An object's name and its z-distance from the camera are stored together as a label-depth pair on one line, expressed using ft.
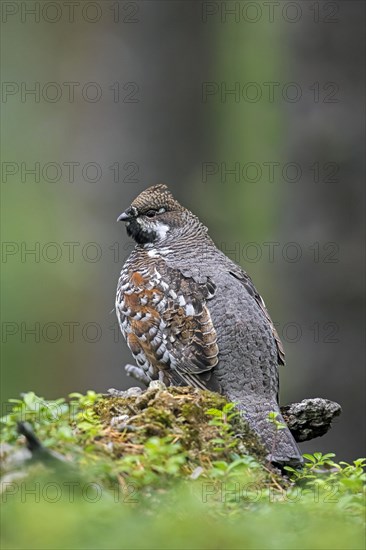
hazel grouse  46.16
